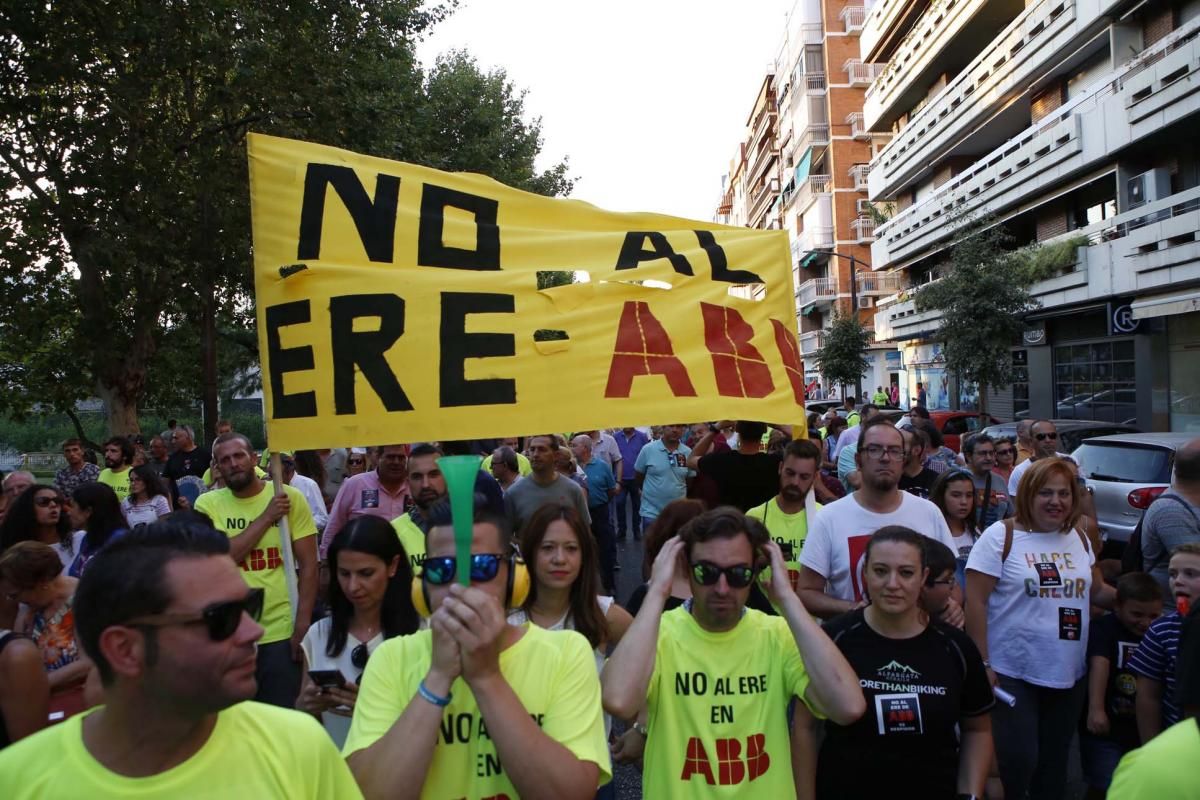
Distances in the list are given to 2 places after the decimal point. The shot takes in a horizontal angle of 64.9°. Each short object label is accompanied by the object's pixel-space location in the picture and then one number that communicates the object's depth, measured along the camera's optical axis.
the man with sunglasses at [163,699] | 1.69
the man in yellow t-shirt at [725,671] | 2.81
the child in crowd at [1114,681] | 4.09
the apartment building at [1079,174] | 19.25
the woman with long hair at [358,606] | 3.42
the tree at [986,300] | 22.91
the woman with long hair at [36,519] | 5.20
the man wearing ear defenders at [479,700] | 2.01
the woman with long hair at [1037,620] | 4.17
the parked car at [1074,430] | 12.62
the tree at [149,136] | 13.21
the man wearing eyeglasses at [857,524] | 4.29
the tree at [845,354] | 37.16
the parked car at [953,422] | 18.03
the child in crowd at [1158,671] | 3.43
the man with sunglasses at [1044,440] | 7.85
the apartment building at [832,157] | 47.91
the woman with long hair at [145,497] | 6.96
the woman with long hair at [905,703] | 3.04
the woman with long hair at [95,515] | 5.34
